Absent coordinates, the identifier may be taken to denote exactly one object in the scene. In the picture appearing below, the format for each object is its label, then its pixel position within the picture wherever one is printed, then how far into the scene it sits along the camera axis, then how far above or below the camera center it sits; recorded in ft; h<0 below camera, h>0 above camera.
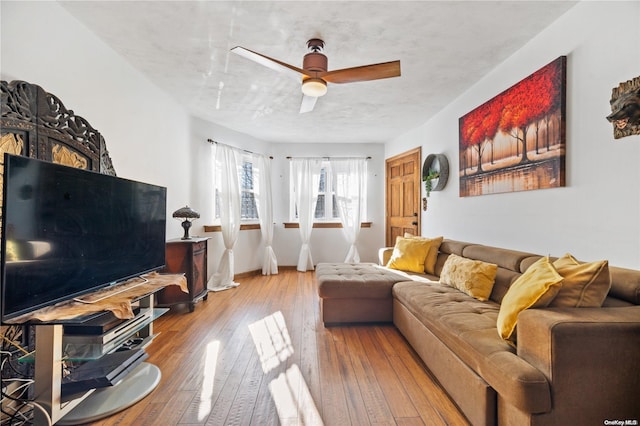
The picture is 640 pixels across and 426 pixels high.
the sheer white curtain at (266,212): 17.19 +0.25
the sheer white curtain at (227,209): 14.34 +0.37
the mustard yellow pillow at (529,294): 4.65 -1.27
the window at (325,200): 18.42 +1.02
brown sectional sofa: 3.92 -2.15
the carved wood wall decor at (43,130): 5.06 +1.72
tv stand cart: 4.51 -2.89
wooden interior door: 15.03 +1.28
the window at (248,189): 16.51 +1.58
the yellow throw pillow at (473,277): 7.59 -1.63
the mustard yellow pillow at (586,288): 4.62 -1.12
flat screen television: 4.20 -0.30
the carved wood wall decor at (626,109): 4.98 +1.88
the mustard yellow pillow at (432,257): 10.66 -1.48
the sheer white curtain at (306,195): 17.89 +1.31
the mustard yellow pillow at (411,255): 10.73 -1.44
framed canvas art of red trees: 6.70 +2.19
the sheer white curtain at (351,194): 18.08 +1.41
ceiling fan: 6.81 +3.48
